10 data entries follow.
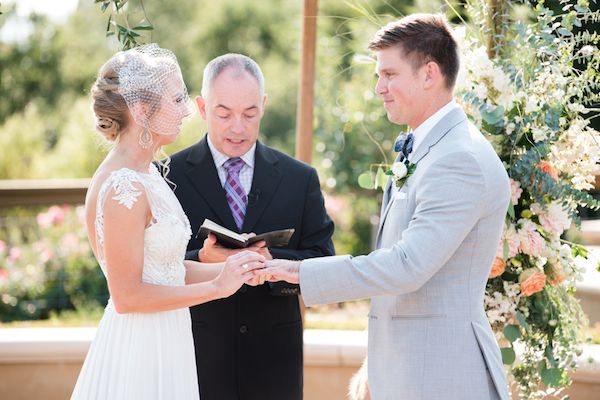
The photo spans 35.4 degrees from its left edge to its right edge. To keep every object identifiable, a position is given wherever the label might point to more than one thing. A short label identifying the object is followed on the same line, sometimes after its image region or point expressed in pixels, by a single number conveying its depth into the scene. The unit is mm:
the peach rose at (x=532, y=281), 4217
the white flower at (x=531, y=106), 4207
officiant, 4051
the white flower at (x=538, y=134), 4160
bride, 3203
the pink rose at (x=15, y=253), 8430
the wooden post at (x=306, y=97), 5301
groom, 3143
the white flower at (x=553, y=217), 4219
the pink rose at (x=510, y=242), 4203
